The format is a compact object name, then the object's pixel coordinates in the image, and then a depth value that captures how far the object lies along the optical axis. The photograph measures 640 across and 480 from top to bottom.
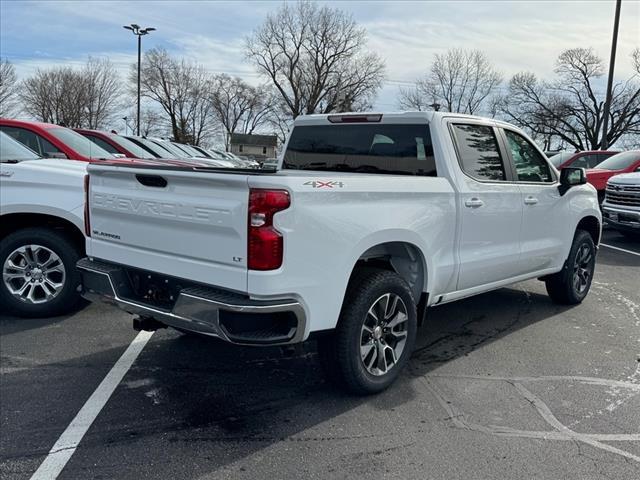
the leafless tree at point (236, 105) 79.00
